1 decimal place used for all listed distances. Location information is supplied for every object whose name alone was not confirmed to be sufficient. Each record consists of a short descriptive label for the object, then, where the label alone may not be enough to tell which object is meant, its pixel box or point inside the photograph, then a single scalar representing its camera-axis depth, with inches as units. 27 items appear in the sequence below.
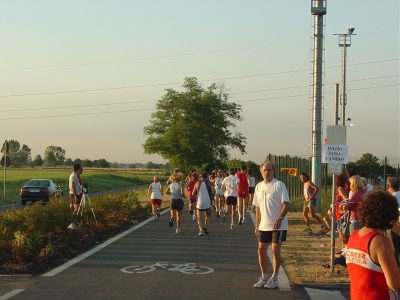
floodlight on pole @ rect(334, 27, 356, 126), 1312.7
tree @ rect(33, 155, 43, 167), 5120.1
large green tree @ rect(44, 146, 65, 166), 5497.0
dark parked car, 1366.9
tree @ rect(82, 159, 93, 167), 4811.5
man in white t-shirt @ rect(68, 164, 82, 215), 726.5
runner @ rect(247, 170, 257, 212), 1008.9
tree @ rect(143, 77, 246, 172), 2652.6
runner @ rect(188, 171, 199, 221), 801.6
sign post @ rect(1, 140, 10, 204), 1396.4
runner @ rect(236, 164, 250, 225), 790.5
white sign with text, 430.9
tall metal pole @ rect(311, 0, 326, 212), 879.7
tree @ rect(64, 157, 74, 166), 4958.7
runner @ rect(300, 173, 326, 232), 679.1
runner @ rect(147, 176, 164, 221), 847.1
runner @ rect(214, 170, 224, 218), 962.1
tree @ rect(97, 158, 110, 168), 5026.6
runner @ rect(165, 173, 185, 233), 674.8
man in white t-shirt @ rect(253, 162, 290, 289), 369.7
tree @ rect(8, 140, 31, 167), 5177.2
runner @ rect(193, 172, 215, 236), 659.4
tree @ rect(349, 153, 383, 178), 1214.3
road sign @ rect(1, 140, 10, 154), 1395.4
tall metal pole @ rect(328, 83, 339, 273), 417.7
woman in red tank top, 176.1
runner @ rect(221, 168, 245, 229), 772.0
